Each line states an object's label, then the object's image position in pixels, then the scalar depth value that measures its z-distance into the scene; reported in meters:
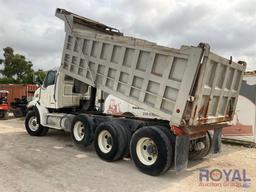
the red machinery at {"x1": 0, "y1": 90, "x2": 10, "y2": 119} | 12.45
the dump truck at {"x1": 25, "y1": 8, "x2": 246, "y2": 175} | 4.50
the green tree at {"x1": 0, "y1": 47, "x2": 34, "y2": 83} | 28.84
